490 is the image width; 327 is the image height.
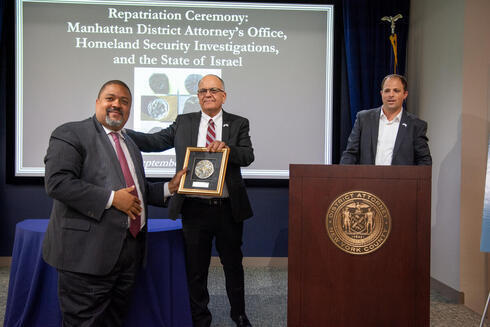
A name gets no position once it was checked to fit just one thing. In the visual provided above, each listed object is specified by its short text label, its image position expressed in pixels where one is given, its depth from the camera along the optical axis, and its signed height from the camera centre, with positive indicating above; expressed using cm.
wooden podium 193 -50
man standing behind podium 285 +18
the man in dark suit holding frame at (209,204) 254 -32
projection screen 429 +98
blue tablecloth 232 -81
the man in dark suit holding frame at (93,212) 177 -28
